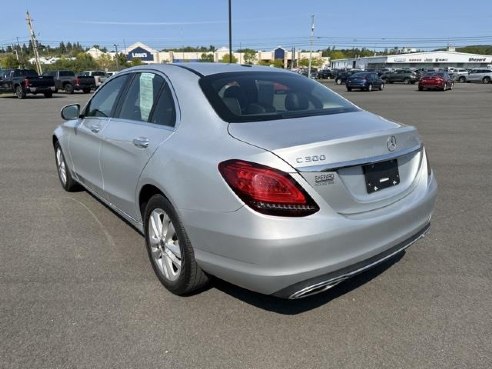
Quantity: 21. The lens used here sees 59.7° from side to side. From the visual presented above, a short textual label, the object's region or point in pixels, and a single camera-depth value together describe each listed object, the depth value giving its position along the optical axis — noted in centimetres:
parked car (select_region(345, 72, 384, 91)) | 3734
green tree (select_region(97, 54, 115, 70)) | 11428
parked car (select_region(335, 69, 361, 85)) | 5569
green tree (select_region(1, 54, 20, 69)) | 9938
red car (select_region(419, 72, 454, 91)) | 3662
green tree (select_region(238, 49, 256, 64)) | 10950
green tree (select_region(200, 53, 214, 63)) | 11729
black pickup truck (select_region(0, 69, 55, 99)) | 2842
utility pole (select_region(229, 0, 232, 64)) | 2947
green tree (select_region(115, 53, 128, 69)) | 9941
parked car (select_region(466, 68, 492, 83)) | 5367
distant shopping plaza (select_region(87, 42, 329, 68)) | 10525
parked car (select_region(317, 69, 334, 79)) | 7271
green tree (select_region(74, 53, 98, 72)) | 10838
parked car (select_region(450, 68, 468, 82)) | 5944
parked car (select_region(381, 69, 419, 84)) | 5619
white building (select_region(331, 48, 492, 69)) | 10869
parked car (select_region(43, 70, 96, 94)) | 3322
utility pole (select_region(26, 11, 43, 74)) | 5128
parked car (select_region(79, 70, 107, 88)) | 3662
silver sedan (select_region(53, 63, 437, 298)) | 241
